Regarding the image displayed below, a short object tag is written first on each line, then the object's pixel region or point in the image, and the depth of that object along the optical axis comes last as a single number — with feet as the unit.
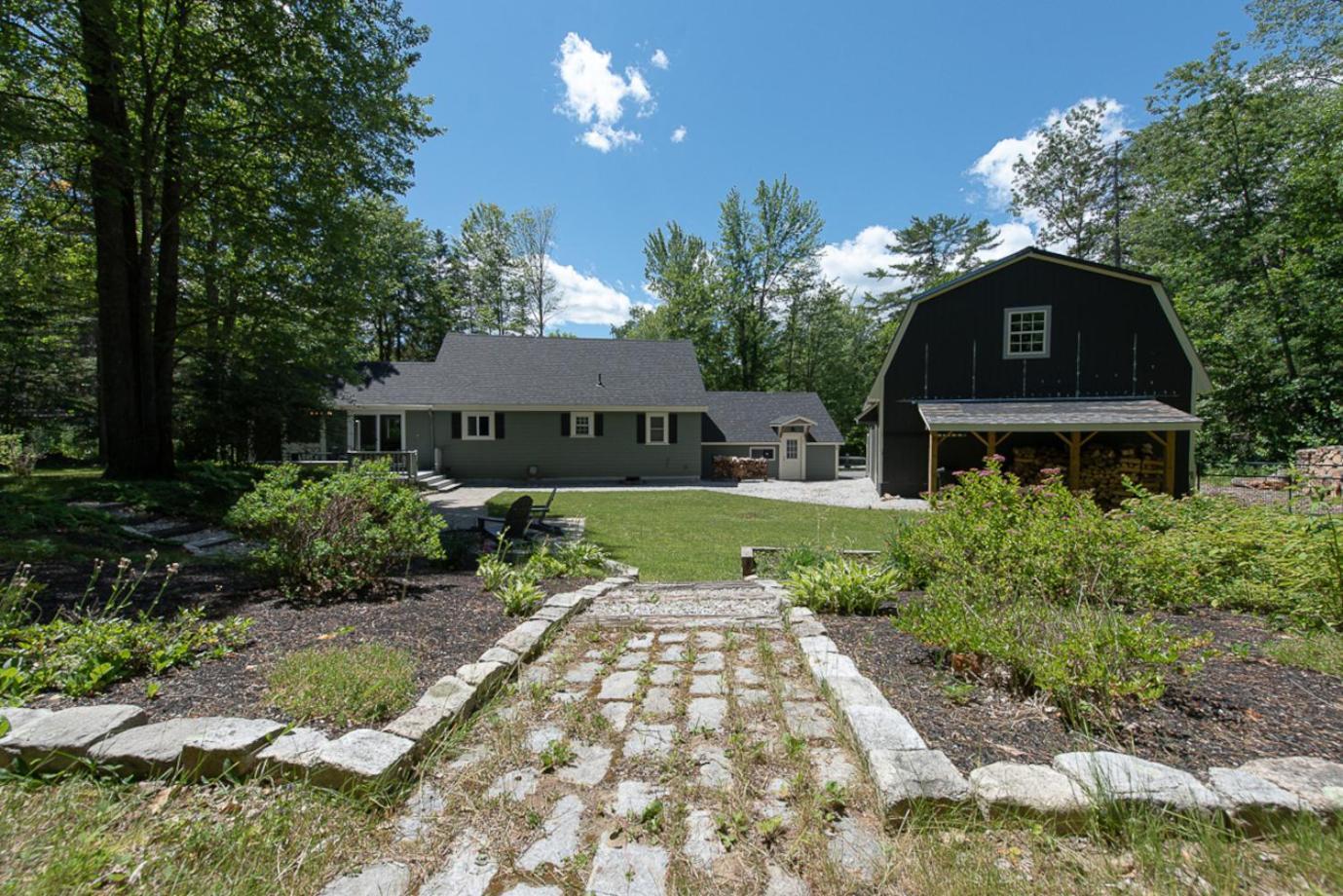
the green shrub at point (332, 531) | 14.84
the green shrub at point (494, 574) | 16.26
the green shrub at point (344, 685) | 8.58
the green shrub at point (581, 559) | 20.03
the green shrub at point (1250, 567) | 12.51
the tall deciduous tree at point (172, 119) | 28.35
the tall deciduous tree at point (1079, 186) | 86.22
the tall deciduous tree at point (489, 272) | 114.01
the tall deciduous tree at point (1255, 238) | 54.65
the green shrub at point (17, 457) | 42.93
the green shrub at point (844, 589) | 14.37
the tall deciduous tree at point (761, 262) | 105.09
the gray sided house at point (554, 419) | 67.26
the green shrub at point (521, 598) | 14.20
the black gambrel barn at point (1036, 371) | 45.32
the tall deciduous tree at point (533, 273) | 113.60
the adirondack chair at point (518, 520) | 26.20
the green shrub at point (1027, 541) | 12.37
